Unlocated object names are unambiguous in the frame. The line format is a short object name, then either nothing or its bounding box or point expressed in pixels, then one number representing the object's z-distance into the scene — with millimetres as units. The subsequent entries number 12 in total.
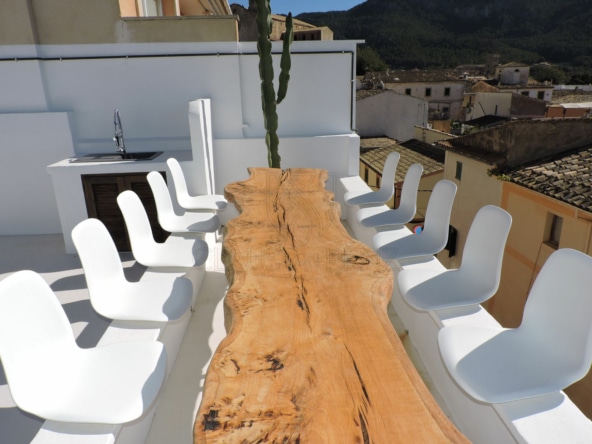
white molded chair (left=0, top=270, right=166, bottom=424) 1505
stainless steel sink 4598
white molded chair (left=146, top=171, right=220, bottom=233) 3316
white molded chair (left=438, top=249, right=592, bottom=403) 1616
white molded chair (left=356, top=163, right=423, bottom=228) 3494
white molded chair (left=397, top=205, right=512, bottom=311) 2223
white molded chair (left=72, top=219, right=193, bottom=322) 2129
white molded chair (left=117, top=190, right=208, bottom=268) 2725
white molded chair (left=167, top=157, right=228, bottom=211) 3779
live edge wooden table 1172
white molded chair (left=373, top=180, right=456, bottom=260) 2896
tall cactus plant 4785
